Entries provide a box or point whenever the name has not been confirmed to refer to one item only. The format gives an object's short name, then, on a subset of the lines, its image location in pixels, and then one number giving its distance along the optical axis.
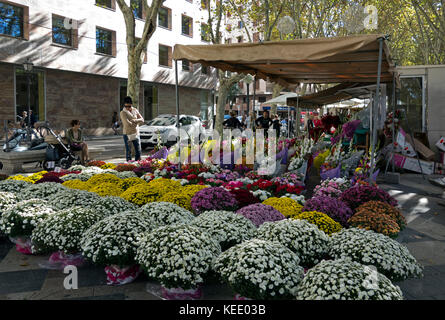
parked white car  18.11
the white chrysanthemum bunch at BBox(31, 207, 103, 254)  4.18
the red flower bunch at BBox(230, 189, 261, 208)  5.85
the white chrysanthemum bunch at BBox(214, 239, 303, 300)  3.09
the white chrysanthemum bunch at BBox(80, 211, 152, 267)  3.77
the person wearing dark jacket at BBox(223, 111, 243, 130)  17.42
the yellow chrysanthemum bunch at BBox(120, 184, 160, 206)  5.76
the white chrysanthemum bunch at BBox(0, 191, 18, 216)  5.13
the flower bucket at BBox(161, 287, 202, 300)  3.47
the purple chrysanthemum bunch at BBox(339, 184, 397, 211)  5.54
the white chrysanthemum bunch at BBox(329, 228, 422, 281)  3.49
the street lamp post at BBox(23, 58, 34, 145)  18.91
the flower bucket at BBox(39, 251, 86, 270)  4.25
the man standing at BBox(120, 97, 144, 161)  11.06
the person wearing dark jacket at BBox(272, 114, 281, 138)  19.22
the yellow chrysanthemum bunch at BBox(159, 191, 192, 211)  5.58
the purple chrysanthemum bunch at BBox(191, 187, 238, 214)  5.40
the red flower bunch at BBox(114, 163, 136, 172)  9.02
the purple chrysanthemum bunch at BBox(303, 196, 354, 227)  5.06
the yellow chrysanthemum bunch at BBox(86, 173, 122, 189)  6.91
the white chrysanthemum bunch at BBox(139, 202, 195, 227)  4.60
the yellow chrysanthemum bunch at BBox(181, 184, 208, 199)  6.13
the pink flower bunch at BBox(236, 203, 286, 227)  4.89
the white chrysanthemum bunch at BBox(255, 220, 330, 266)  3.85
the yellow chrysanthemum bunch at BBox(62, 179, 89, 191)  6.67
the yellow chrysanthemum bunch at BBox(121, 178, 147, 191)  6.97
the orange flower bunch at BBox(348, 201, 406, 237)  4.49
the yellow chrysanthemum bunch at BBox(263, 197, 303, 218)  5.26
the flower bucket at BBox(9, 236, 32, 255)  4.70
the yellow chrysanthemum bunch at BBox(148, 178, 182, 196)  6.21
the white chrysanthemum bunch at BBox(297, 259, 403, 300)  2.78
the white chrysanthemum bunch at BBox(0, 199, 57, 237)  4.64
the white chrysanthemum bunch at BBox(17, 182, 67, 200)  5.78
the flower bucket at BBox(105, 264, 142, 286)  3.84
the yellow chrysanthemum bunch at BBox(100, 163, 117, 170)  9.50
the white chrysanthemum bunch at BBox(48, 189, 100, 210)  5.23
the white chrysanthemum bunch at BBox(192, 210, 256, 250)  4.12
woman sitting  10.82
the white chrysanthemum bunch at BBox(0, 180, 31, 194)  6.19
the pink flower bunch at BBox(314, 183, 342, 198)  6.39
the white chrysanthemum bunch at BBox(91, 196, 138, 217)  4.90
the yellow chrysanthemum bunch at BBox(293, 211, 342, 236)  4.55
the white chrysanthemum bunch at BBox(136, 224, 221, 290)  3.37
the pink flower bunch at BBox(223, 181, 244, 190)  6.97
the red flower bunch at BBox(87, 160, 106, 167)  9.92
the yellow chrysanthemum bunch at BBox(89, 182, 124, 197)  6.25
